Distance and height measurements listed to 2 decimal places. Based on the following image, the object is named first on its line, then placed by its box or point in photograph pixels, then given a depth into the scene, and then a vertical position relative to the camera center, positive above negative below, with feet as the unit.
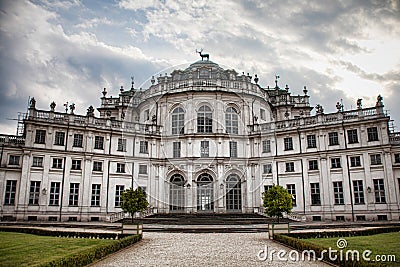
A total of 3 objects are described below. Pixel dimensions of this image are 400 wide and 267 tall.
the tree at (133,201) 98.84 -1.31
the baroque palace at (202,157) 115.85 +15.37
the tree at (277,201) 90.07 -1.33
